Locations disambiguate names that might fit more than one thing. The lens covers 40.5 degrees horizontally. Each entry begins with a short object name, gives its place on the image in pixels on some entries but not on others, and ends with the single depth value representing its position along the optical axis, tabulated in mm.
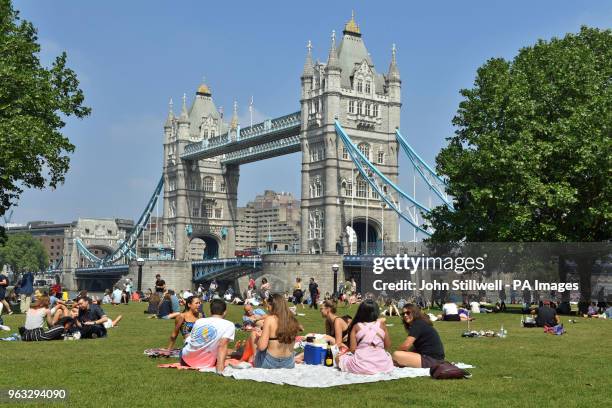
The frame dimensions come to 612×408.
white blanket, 12156
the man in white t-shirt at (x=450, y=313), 26922
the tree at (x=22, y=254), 173125
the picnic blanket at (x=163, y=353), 15371
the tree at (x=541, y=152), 34531
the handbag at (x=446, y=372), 12672
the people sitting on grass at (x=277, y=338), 12992
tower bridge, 83625
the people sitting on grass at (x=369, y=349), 13000
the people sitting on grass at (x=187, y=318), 15845
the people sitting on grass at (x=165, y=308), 27672
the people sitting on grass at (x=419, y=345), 13320
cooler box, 14070
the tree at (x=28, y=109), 29797
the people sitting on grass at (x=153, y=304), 32188
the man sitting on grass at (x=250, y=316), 20581
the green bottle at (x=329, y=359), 13880
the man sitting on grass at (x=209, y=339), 13359
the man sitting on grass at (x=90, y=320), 19297
